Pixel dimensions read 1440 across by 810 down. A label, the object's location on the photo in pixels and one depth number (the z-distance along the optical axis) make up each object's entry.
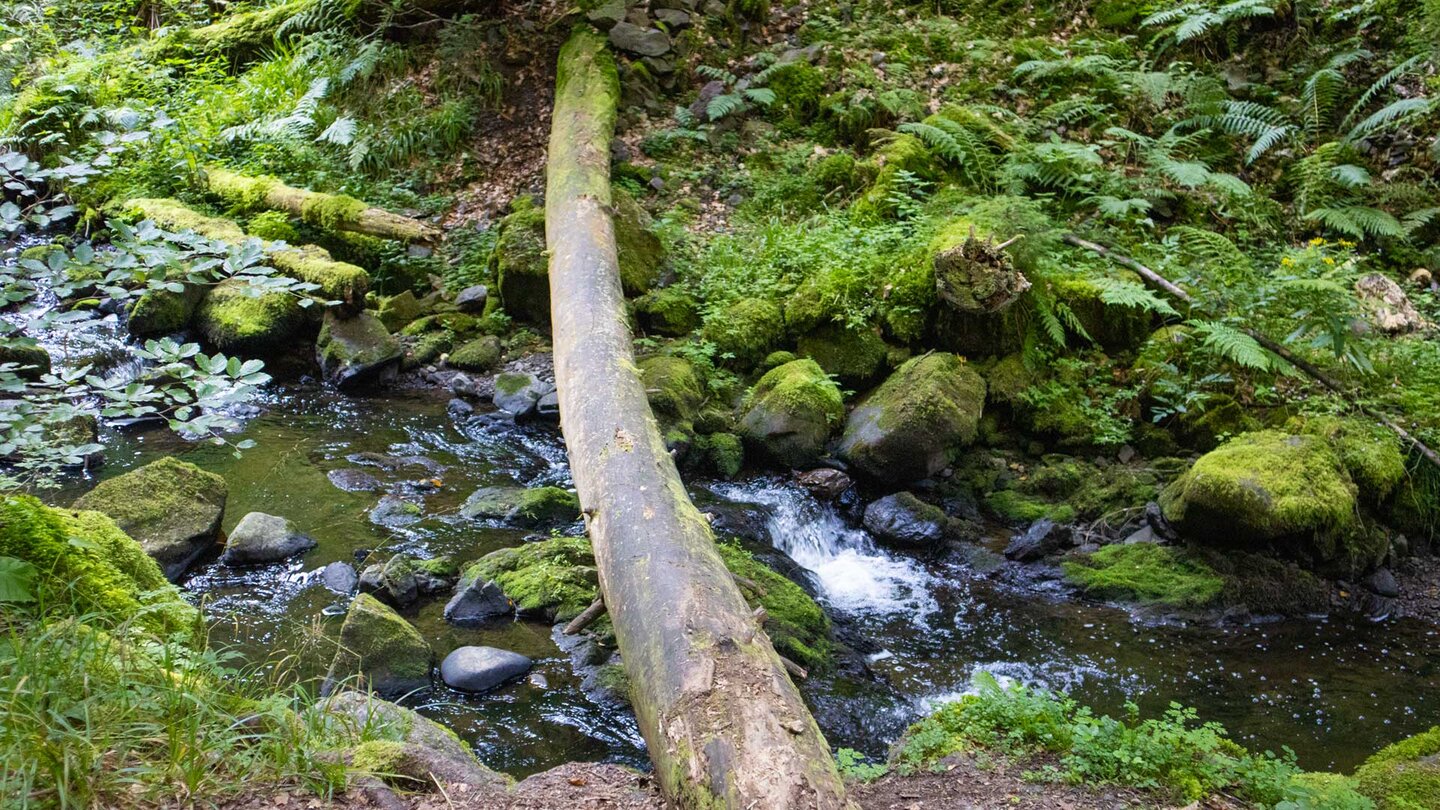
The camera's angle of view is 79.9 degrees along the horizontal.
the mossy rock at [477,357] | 7.82
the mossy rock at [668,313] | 7.75
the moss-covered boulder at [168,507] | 4.59
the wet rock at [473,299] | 8.34
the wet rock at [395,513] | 5.50
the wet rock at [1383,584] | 5.43
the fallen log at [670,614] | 2.47
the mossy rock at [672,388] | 6.50
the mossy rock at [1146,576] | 5.31
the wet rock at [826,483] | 6.26
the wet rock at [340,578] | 4.72
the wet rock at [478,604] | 4.59
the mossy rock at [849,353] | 6.99
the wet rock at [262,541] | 4.88
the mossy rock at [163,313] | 7.36
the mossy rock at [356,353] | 7.46
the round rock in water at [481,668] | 4.06
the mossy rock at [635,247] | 7.92
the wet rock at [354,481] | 5.92
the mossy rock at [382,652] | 3.91
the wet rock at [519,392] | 7.17
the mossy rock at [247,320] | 7.33
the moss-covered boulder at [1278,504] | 5.27
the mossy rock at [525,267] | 7.85
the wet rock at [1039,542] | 5.76
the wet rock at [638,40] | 10.19
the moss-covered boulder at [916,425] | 6.26
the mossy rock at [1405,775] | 2.82
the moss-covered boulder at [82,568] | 2.95
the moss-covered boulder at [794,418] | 6.48
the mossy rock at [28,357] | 5.75
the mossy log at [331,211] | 8.54
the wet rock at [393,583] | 4.66
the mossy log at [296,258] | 7.32
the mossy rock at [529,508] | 5.68
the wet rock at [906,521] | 5.91
